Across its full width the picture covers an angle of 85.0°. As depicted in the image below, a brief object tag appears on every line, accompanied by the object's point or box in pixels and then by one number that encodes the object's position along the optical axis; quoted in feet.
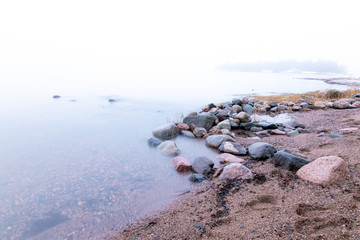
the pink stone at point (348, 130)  22.80
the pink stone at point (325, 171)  11.89
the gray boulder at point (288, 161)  14.58
